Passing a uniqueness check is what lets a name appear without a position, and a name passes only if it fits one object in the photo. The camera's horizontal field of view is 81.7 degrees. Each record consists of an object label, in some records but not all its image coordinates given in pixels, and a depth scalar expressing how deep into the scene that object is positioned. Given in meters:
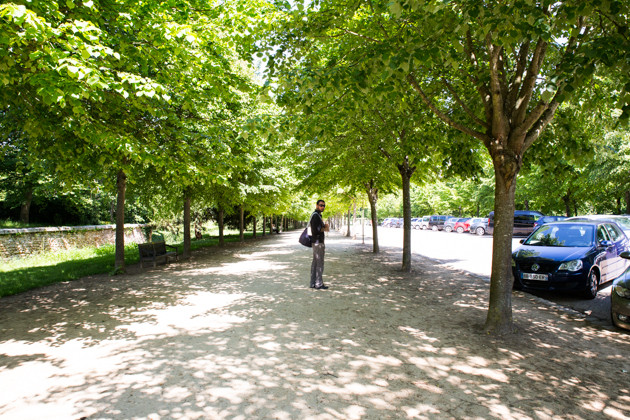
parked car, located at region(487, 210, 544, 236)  28.00
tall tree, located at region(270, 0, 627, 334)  3.73
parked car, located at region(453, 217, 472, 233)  37.41
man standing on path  8.33
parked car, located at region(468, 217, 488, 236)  33.25
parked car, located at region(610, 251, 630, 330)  5.25
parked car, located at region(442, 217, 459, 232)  40.29
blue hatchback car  7.24
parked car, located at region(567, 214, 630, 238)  12.74
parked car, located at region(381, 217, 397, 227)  70.34
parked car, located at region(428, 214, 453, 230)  45.81
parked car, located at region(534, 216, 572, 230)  24.26
